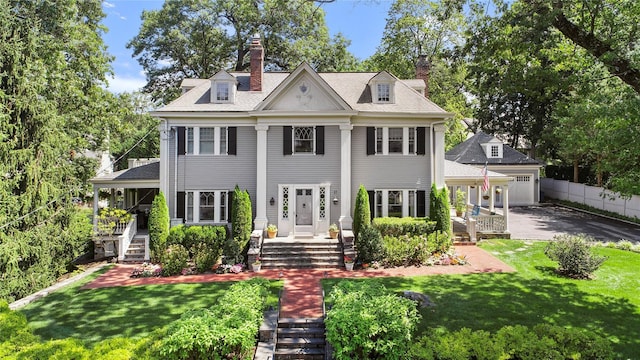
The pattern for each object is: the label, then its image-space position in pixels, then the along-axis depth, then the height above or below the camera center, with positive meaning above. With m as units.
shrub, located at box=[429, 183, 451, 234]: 16.59 -1.14
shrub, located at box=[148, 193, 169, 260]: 15.59 -1.78
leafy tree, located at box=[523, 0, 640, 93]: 9.36 +4.46
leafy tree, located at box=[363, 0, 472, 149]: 33.41 +13.38
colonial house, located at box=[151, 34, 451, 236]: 17.08 +1.51
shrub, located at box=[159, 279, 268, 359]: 6.61 -2.79
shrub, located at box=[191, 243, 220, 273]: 14.60 -2.90
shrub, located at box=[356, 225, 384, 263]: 15.08 -2.51
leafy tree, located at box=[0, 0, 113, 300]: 12.80 +0.27
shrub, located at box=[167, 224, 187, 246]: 15.94 -2.18
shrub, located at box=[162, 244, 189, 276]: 14.31 -2.95
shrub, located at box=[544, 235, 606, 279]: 13.04 -2.68
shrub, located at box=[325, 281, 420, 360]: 7.05 -2.84
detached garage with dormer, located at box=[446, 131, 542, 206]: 32.38 +1.60
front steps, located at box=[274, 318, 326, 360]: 8.32 -3.69
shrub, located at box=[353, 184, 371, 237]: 16.20 -1.13
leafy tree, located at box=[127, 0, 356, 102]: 32.38 +13.42
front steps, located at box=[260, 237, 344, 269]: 15.23 -2.92
